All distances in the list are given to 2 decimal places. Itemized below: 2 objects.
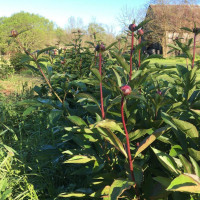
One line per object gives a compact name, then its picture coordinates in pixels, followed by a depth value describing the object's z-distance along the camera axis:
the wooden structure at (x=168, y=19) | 22.95
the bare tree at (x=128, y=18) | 27.30
